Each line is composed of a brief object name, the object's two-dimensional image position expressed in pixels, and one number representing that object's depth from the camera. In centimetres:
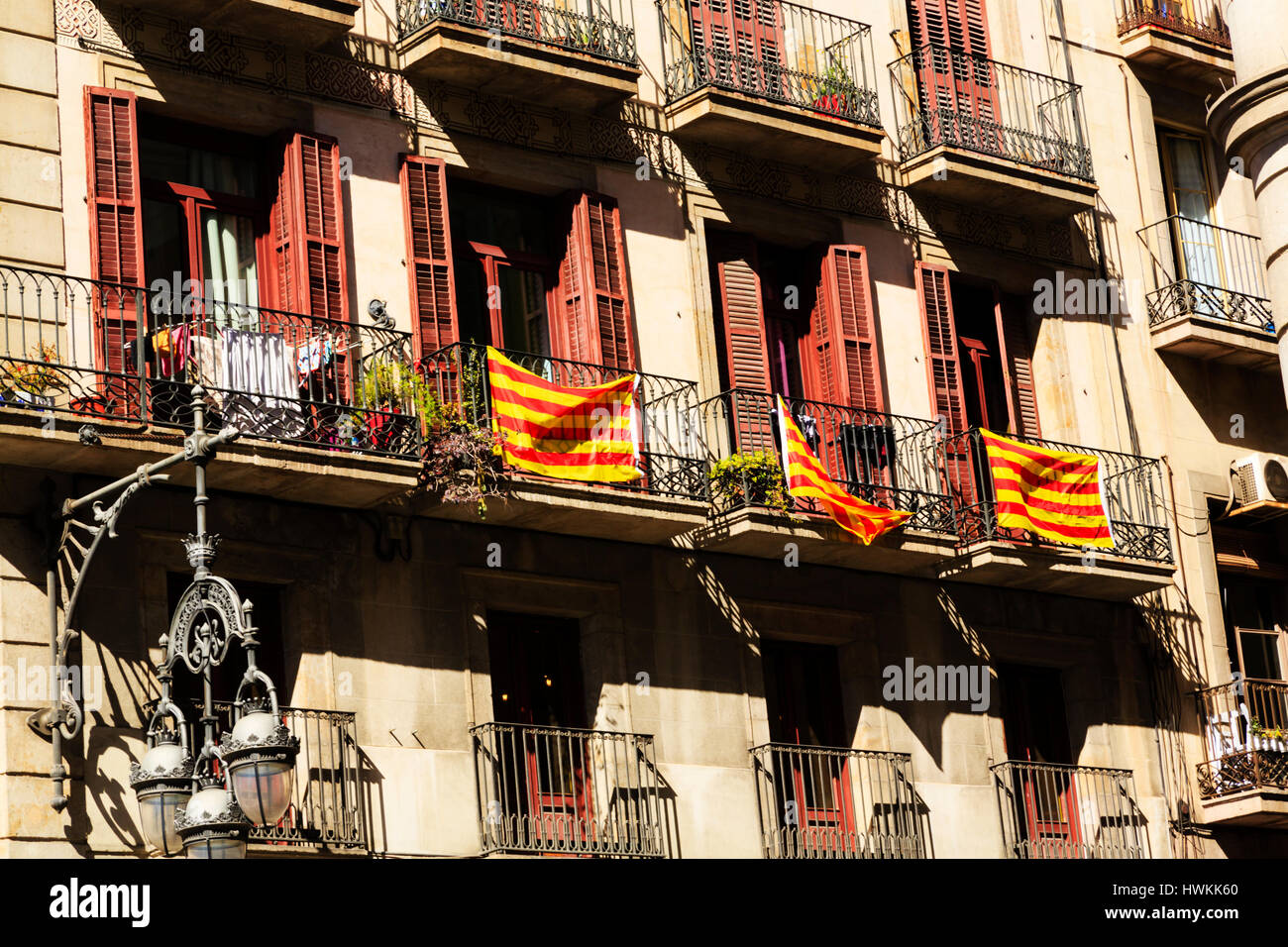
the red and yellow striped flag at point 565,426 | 1945
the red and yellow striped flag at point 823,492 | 2080
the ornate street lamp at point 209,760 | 1384
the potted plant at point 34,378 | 1714
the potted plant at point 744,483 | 2088
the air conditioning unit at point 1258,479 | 2533
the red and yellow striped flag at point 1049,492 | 2244
